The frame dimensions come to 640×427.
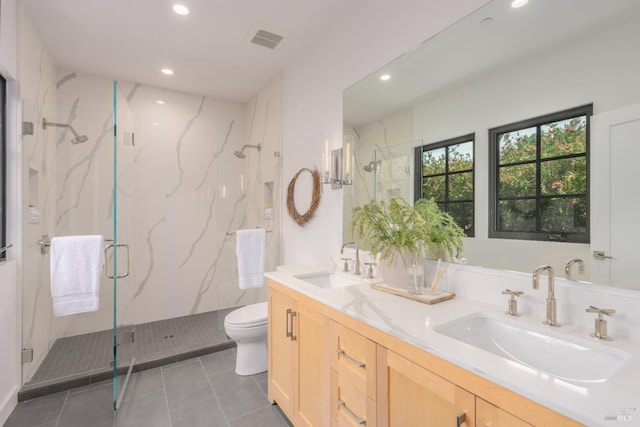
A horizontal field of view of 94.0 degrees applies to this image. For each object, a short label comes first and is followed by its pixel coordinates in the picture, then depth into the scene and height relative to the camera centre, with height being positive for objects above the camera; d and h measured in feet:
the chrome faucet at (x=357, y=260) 6.31 -0.95
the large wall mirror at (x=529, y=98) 3.12 +1.64
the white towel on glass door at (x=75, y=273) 6.21 -1.23
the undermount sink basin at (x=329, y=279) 6.19 -1.35
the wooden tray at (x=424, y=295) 4.28 -1.19
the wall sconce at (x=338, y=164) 6.83 +1.21
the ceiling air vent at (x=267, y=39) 7.76 +4.75
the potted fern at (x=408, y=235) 4.75 -0.31
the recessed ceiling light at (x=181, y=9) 6.74 +4.73
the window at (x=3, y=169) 6.27 +0.96
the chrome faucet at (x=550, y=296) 3.38 -0.91
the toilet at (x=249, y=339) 7.27 -3.10
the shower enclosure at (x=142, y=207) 6.92 +0.22
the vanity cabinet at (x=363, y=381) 2.48 -1.86
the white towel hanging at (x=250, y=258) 8.62 -1.23
